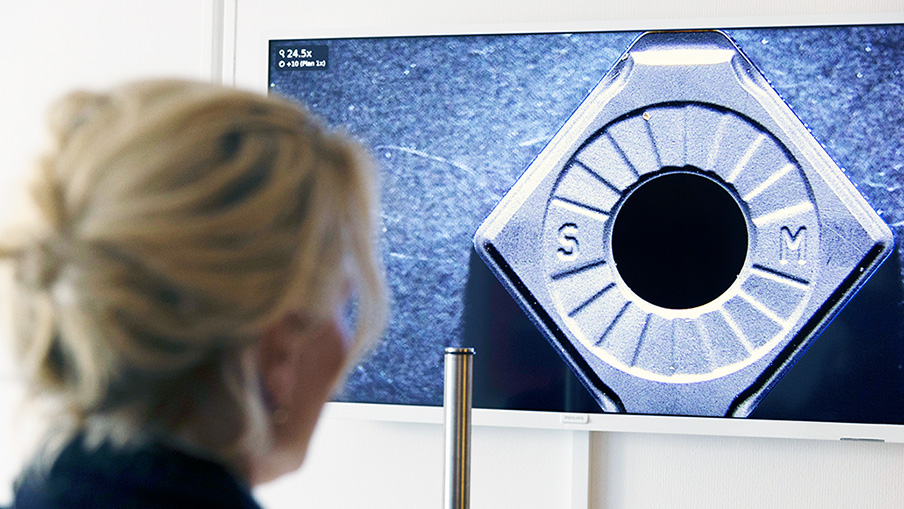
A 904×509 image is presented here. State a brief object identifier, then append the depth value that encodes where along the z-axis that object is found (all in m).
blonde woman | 1.64
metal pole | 2.79
